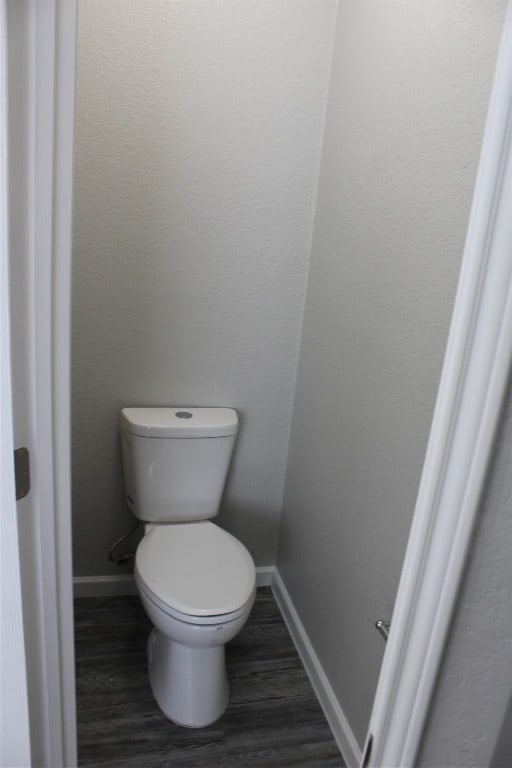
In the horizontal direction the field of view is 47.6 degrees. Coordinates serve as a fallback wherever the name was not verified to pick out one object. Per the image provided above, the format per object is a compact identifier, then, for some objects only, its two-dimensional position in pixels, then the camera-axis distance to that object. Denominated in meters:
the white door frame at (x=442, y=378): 0.53
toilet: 1.58
